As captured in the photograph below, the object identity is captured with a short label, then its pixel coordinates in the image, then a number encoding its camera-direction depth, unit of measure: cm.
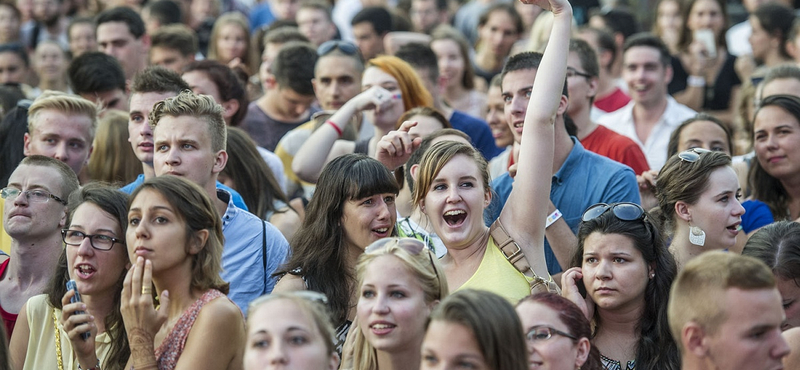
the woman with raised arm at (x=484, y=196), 959
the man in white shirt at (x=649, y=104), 1583
